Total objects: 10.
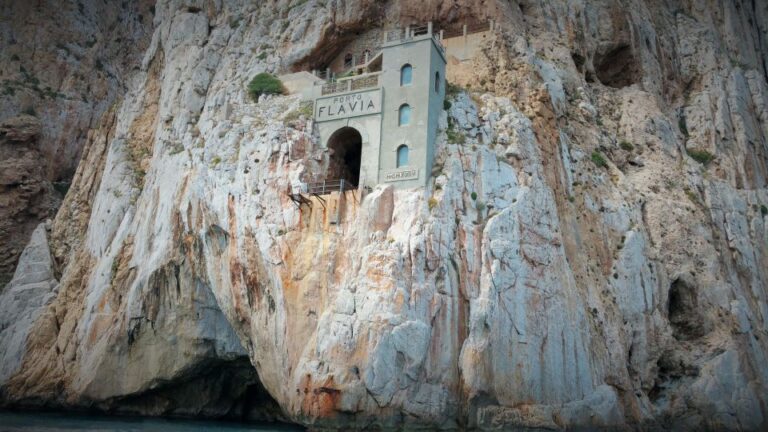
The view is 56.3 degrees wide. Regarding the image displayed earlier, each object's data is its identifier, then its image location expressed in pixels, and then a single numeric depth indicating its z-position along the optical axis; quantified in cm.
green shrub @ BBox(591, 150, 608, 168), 3484
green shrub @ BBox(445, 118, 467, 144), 3086
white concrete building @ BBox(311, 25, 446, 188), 3027
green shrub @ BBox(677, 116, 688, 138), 4084
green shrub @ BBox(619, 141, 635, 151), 3684
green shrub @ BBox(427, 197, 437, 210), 2870
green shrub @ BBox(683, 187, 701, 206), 3528
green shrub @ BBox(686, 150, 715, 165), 3903
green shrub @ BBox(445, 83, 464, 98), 3270
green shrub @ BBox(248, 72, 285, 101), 3600
